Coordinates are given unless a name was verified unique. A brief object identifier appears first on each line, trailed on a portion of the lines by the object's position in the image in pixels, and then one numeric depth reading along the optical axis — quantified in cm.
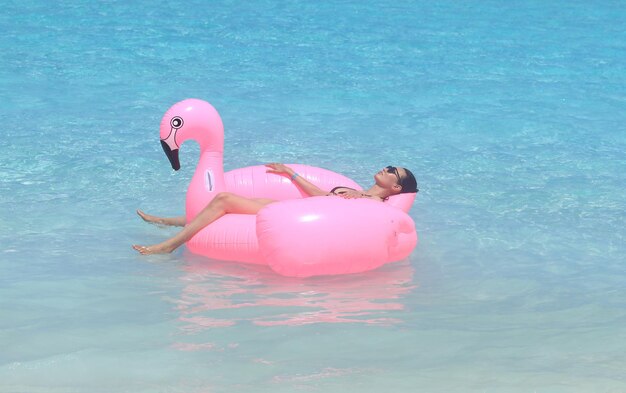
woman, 1027
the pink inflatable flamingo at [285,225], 962
